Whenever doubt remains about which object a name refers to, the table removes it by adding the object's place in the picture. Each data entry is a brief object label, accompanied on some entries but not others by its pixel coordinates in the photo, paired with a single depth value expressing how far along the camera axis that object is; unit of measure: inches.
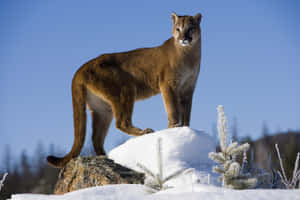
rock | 389.1
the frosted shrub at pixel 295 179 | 299.0
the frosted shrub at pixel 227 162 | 249.9
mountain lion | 490.9
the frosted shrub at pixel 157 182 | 252.8
